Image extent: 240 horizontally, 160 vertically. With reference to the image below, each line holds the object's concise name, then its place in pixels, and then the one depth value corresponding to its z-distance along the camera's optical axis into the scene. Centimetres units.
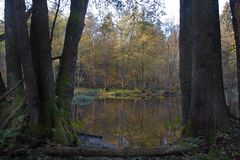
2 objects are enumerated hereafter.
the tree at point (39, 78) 479
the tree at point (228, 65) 832
